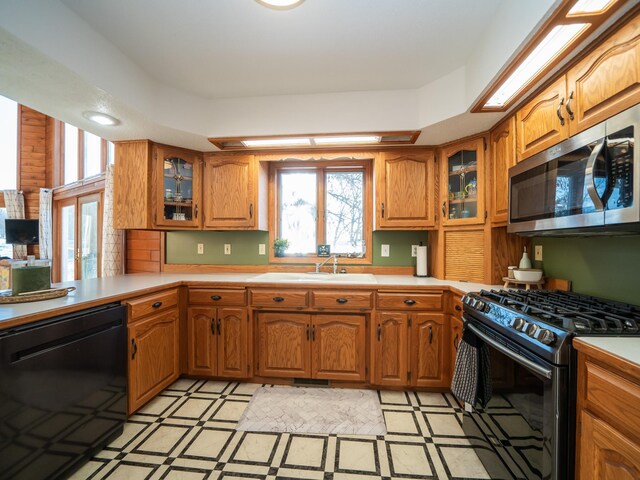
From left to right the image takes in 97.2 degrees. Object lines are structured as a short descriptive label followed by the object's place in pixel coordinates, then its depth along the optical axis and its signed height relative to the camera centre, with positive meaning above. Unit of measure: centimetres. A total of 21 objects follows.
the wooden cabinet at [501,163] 193 +55
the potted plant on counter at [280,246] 299 -6
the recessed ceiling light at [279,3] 140 +119
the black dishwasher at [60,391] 118 -74
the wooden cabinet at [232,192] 275 +47
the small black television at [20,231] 514 +17
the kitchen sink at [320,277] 254 -35
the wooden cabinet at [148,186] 254 +50
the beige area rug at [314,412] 185 -123
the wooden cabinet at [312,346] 230 -88
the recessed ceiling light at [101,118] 207 +92
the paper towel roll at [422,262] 267 -21
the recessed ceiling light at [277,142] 251 +89
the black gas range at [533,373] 100 -54
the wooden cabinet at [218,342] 238 -87
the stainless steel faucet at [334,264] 282 -25
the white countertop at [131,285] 137 -34
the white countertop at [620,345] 83 -34
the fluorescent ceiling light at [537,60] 124 +92
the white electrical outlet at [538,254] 209 -11
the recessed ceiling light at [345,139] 245 +89
